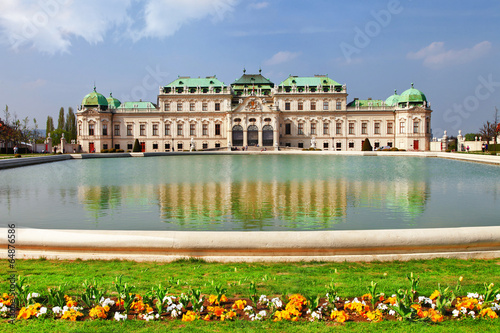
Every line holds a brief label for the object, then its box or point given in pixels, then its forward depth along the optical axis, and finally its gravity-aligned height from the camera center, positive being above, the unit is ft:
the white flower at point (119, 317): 16.63 -6.24
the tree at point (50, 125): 349.82 +29.40
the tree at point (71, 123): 335.51 +29.62
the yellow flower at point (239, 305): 17.66 -6.17
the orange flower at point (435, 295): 17.93 -5.92
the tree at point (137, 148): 248.93 +6.60
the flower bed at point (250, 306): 16.83 -6.16
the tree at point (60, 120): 340.59 +32.31
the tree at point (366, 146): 240.94 +6.27
